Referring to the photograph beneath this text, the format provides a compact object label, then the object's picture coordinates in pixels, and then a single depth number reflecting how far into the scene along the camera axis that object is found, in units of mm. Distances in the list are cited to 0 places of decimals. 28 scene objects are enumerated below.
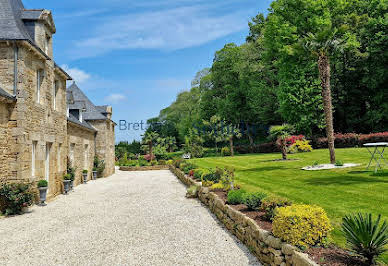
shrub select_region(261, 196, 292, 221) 6872
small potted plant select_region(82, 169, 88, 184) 21906
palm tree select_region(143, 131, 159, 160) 42897
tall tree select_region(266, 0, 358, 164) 28984
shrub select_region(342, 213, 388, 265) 4240
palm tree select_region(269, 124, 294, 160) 22683
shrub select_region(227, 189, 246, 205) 8867
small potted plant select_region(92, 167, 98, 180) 24672
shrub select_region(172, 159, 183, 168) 26892
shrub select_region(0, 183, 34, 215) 10788
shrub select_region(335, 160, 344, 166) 16609
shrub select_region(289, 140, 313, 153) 27631
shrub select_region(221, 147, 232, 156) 40719
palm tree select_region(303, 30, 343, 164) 18141
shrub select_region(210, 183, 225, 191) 11938
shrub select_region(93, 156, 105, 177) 25359
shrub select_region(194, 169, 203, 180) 15823
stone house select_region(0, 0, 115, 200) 11367
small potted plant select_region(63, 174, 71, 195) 16263
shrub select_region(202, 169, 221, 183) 13440
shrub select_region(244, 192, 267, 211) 7992
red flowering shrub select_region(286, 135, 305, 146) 29219
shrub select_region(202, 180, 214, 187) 13000
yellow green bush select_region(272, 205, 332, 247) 5074
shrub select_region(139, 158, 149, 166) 37844
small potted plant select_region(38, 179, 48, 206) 12688
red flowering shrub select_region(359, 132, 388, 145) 26838
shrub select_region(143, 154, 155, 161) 42997
